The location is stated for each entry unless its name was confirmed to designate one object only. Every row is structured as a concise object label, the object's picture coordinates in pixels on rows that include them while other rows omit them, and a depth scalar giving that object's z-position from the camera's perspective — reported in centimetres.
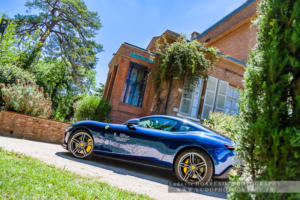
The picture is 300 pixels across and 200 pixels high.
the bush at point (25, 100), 769
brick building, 1085
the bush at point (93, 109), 972
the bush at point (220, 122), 862
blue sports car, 410
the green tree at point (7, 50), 1050
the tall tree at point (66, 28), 1953
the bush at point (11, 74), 904
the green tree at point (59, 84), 2884
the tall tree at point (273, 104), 179
